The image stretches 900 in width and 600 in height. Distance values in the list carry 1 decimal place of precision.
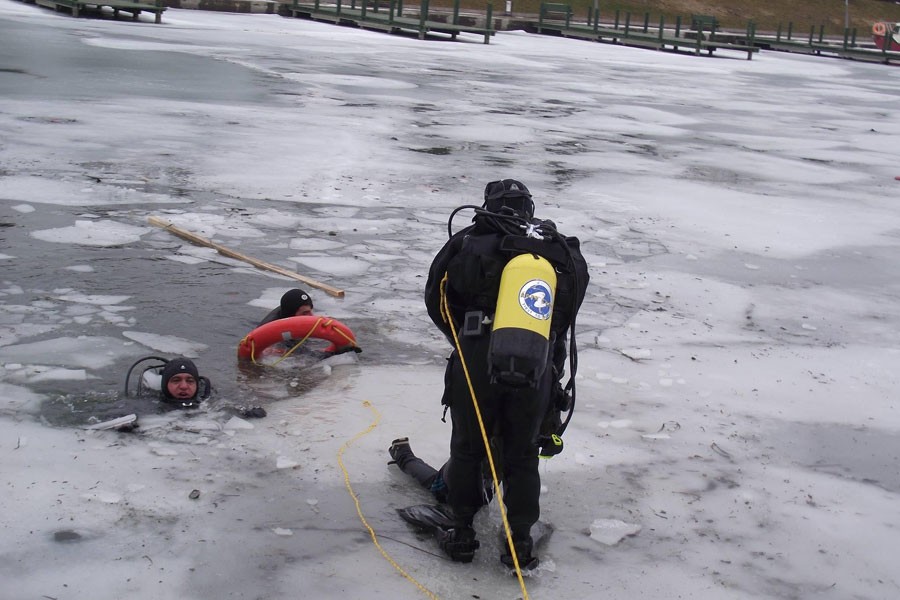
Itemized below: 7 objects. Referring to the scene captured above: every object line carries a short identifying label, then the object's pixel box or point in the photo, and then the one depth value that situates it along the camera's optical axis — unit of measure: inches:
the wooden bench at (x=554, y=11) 1619.1
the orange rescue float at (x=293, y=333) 234.4
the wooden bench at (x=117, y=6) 1153.4
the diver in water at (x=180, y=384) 203.6
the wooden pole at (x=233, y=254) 283.1
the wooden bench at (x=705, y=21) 1516.0
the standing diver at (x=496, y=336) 149.0
